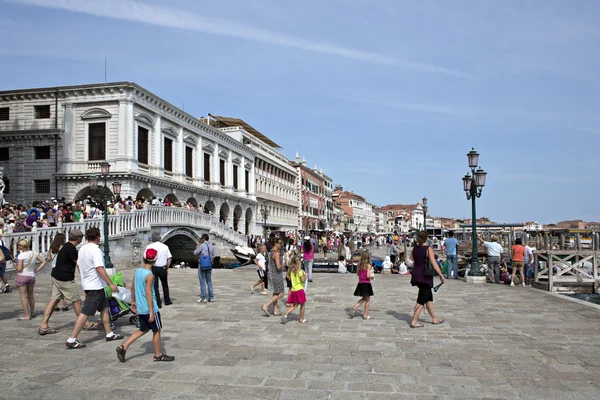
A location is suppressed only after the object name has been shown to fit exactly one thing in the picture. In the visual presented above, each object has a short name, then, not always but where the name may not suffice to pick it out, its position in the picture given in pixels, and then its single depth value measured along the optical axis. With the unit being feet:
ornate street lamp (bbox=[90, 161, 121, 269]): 50.01
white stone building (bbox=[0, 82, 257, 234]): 89.45
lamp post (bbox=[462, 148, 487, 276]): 49.07
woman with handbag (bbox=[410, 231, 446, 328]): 24.79
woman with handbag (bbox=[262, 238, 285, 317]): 29.12
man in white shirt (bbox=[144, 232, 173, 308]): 30.48
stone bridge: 48.16
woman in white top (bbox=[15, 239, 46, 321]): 25.58
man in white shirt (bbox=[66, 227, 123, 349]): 20.15
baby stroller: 23.91
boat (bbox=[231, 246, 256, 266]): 88.13
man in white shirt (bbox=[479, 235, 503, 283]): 47.16
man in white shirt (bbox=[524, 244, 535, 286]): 48.72
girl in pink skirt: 26.63
